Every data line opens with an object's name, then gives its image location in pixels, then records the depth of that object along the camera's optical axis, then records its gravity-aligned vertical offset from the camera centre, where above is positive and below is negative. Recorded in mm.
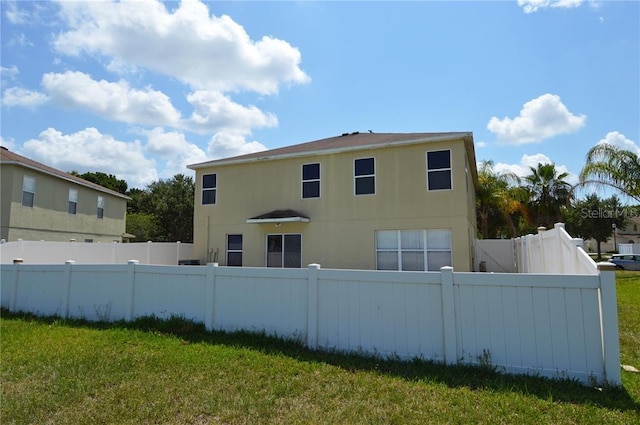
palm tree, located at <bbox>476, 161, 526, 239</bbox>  23422 +3411
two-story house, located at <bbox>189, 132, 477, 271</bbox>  12469 +1731
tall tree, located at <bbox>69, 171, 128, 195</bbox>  47509 +9449
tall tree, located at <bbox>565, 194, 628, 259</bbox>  39125 +3317
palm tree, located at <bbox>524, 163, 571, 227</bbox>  27141 +4289
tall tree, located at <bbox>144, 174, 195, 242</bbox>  33750 +3635
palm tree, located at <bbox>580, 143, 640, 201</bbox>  17391 +3773
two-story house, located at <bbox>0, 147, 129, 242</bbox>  17781 +2532
